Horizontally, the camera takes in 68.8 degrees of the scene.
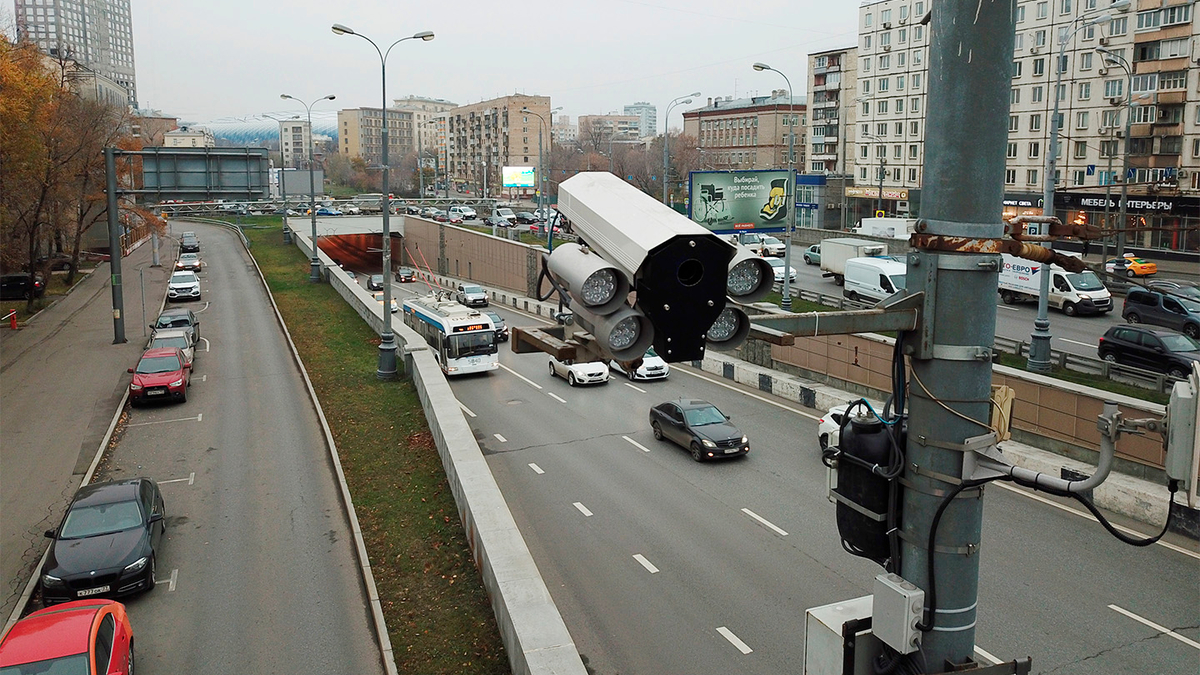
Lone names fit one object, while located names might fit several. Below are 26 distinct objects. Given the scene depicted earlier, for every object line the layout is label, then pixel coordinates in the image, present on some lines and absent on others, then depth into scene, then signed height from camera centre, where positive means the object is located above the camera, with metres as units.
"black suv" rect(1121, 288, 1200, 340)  28.11 -3.14
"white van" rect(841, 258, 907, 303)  34.78 -2.56
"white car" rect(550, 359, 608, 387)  28.75 -5.22
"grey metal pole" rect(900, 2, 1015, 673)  3.50 -0.28
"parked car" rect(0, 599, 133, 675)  9.60 -4.82
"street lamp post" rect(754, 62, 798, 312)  31.83 +0.25
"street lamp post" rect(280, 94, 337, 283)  49.25 -2.99
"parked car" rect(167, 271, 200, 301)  42.97 -3.75
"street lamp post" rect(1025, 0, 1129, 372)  22.03 -2.80
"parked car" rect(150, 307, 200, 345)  32.72 -4.09
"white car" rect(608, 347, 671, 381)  28.55 -5.08
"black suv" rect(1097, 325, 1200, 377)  22.69 -3.52
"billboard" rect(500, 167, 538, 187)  101.49 +4.23
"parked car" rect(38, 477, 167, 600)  13.01 -5.14
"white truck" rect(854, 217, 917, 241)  52.47 -0.73
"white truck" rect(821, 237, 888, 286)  40.06 -1.74
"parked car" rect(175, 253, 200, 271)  53.53 -3.15
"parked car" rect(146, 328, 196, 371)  28.05 -4.20
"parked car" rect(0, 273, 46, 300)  39.00 -3.35
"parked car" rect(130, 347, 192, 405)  23.84 -4.54
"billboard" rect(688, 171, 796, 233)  38.56 +0.71
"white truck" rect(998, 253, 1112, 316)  33.31 -2.82
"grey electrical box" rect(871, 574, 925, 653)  3.72 -1.69
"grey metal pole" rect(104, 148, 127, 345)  31.36 -1.31
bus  30.45 -4.47
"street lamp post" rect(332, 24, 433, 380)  27.16 -3.11
